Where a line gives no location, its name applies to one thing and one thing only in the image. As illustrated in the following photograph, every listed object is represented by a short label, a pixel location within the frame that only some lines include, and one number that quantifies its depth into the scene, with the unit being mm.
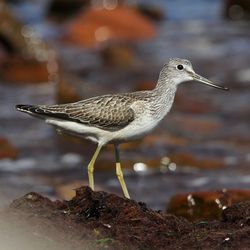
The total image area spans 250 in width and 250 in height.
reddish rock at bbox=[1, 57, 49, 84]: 18016
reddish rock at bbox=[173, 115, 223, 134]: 14812
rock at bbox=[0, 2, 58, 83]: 18125
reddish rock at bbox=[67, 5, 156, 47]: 21438
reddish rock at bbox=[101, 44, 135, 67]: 19547
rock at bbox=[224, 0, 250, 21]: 23578
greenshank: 8539
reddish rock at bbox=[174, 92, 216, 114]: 15953
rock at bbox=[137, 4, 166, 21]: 24000
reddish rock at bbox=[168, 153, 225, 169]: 12844
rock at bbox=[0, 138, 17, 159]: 13039
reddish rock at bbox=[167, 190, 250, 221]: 9391
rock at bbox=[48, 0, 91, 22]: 24234
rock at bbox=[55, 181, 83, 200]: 11023
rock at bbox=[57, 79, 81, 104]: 14423
